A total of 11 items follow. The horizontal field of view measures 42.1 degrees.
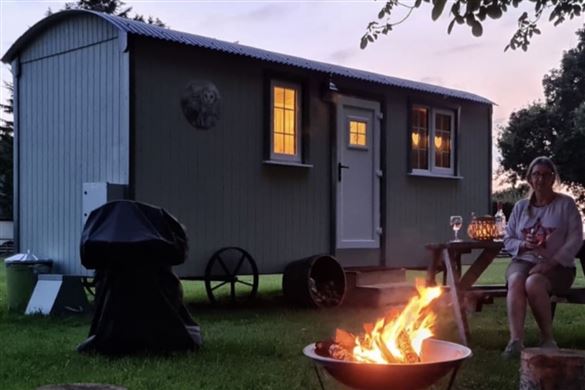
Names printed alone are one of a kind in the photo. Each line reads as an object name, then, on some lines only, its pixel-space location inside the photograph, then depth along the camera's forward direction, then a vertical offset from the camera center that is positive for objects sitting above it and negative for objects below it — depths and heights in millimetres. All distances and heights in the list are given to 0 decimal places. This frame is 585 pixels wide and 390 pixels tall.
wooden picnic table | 4980 -552
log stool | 3016 -710
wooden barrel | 7281 -901
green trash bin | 6965 -831
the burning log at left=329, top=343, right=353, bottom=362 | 2748 -593
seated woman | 4384 -340
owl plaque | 6863 +790
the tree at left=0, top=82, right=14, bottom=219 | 26469 +888
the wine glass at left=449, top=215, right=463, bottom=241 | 5398 -220
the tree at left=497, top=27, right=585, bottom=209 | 24766 +2198
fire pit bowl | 2566 -620
